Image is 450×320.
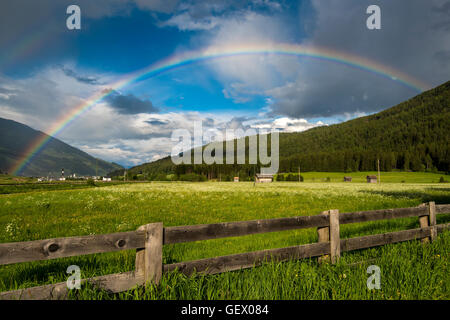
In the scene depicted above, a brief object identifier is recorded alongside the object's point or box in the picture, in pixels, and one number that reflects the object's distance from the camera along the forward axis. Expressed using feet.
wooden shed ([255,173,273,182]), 375.37
